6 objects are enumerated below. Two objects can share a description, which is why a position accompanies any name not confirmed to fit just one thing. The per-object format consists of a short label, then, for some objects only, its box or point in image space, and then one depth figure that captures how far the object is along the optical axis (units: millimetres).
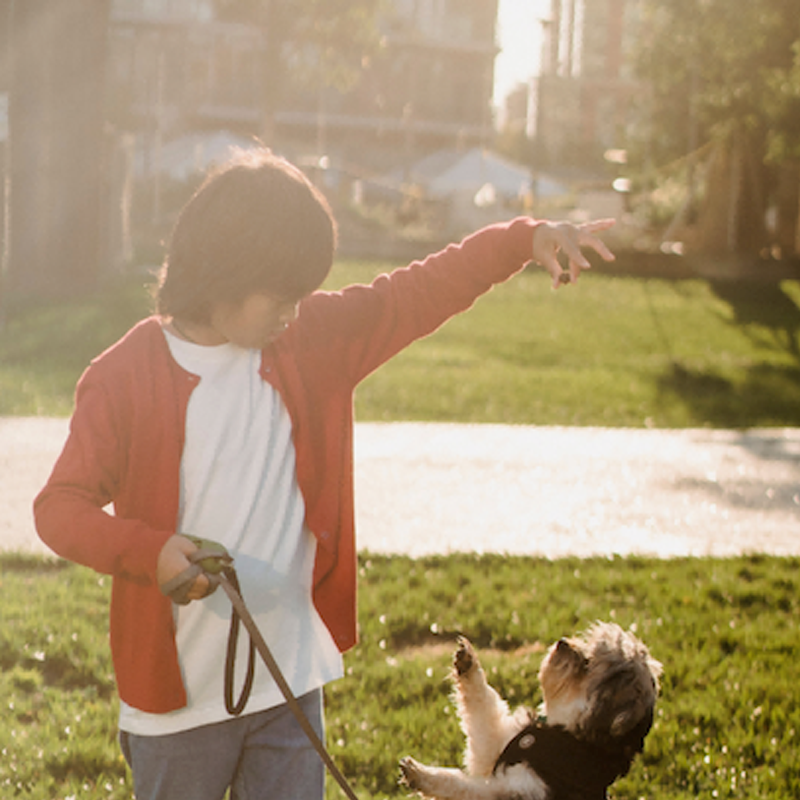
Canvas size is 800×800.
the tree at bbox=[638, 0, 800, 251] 22812
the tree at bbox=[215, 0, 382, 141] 32188
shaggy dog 2670
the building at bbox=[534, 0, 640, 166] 87988
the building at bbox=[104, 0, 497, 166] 54312
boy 2352
